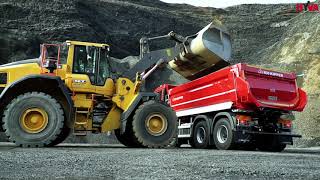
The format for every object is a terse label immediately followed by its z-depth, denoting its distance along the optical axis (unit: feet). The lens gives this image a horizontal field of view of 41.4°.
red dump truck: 35.63
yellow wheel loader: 31.14
